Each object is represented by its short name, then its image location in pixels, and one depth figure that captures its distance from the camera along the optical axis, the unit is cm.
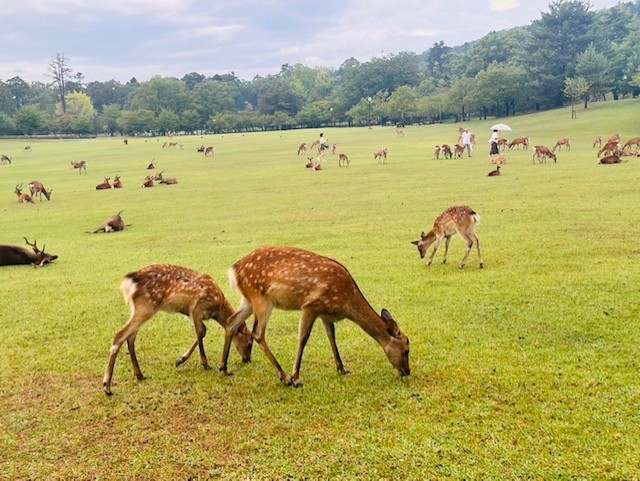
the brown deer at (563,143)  3484
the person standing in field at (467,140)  3453
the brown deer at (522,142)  3803
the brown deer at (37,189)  2383
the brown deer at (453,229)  991
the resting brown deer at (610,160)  2511
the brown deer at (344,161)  3353
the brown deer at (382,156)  3391
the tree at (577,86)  6628
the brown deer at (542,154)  2781
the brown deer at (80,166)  3909
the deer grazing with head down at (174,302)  581
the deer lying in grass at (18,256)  1197
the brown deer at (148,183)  2727
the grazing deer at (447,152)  3309
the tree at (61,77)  12862
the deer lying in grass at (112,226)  1559
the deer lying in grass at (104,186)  2720
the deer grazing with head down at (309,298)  559
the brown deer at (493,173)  2341
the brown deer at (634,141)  2971
